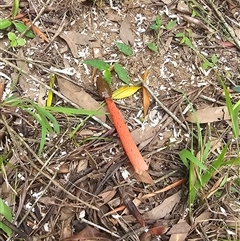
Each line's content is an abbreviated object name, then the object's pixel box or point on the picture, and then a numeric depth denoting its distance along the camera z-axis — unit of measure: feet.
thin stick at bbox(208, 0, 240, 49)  1.24
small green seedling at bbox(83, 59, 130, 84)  1.12
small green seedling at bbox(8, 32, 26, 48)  1.12
